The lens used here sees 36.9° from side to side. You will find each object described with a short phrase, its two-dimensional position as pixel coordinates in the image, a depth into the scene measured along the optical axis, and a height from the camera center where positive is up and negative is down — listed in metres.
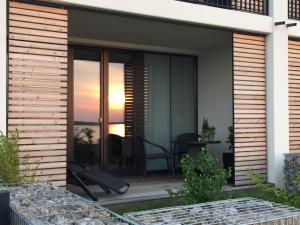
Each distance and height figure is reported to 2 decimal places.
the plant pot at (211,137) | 10.18 -0.42
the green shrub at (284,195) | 4.12 -0.74
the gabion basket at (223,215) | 2.79 -0.64
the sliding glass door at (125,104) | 8.98 +0.31
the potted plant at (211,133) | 10.09 -0.32
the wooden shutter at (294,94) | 8.78 +0.48
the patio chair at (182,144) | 10.05 -0.57
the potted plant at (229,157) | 8.93 -0.78
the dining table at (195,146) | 8.85 -0.55
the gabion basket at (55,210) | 2.58 -0.58
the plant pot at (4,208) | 2.82 -0.56
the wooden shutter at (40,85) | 5.72 +0.44
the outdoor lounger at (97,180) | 6.66 -0.94
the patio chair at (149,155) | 8.91 -0.73
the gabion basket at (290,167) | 8.00 -0.86
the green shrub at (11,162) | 4.77 -0.49
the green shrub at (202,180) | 4.94 -0.68
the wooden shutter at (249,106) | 8.05 +0.24
